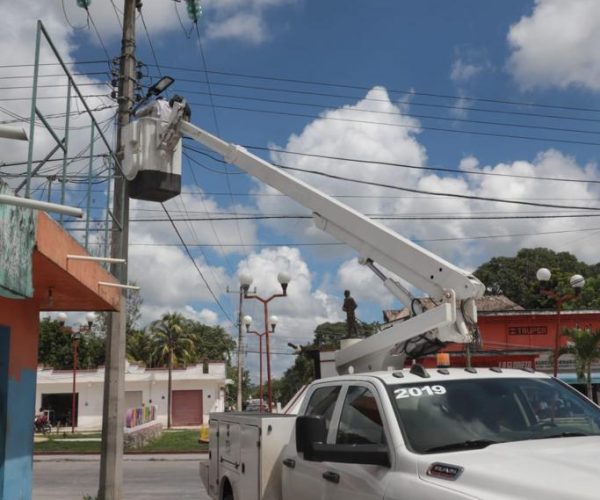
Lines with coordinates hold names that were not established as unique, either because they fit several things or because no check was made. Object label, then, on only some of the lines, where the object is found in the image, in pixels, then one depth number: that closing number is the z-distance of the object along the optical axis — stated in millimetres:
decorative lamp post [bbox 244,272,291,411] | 19344
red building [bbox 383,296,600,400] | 34969
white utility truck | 3621
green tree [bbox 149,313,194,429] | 61000
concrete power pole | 11602
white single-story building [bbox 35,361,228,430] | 49406
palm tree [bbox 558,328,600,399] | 22672
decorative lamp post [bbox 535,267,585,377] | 18844
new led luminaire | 14234
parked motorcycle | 41312
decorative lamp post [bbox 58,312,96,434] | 29773
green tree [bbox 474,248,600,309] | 71375
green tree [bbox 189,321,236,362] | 86519
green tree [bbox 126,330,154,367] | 62438
